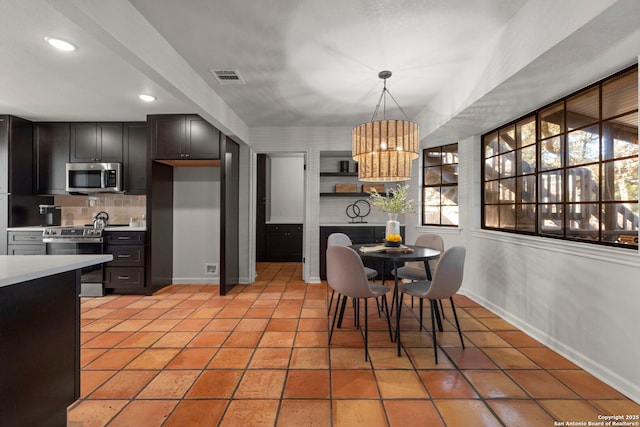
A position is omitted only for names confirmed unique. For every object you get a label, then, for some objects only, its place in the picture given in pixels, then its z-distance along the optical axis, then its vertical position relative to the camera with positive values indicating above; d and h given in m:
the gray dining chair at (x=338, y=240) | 3.38 -0.33
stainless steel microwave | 3.97 +0.47
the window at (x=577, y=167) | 1.97 +0.38
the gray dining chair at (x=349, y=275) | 2.31 -0.51
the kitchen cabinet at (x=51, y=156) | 4.07 +0.77
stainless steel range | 3.73 -0.38
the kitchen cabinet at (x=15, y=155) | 3.80 +0.74
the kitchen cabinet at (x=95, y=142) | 4.09 +0.97
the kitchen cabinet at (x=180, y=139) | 3.91 +0.97
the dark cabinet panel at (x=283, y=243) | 6.30 -0.66
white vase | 3.02 -0.13
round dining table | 2.43 -0.37
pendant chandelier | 2.66 +0.59
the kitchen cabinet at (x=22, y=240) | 3.78 -0.37
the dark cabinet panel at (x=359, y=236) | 4.65 -0.38
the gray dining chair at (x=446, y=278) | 2.25 -0.51
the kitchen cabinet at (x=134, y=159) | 4.07 +0.73
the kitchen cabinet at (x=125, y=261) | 3.88 -0.66
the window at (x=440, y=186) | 4.16 +0.40
